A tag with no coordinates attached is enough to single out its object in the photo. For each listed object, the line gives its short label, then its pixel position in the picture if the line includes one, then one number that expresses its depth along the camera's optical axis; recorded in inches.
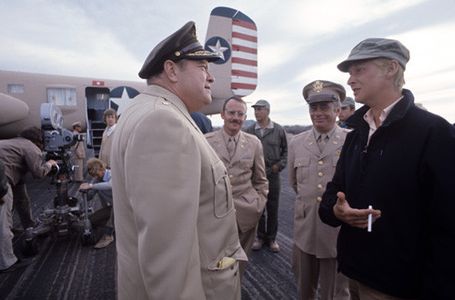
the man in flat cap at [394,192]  44.9
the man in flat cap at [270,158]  154.8
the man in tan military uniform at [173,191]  34.4
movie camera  153.6
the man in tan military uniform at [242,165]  92.7
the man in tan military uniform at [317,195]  84.3
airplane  236.7
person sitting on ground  152.2
